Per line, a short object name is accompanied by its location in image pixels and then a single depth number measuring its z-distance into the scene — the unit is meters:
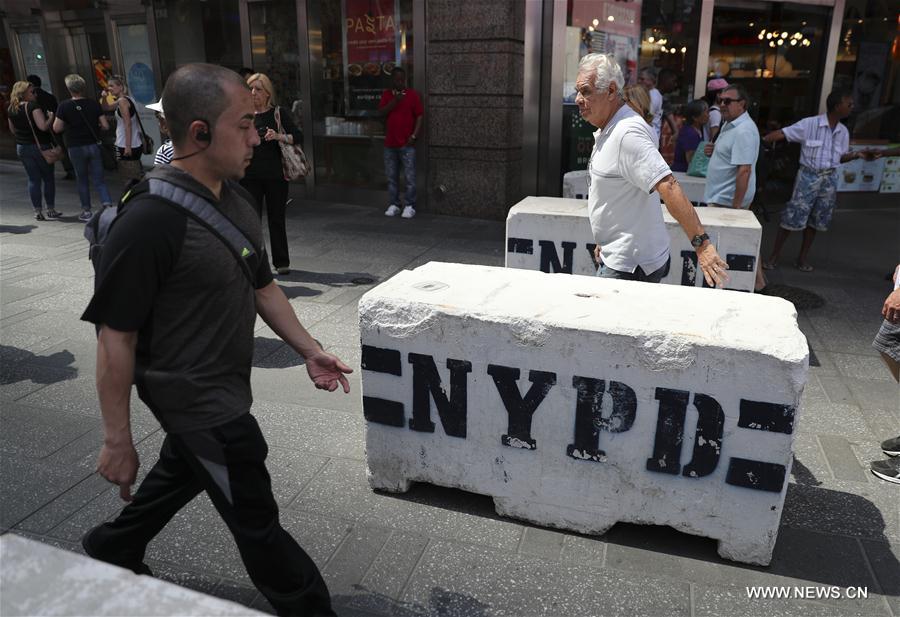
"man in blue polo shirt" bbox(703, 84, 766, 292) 5.45
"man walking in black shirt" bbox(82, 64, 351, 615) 1.78
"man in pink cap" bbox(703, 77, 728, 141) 7.96
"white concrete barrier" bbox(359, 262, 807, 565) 2.58
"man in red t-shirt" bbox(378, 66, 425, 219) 9.16
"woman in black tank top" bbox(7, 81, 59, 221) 8.70
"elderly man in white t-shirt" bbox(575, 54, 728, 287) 3.14
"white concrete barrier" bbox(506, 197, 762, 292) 4.56
